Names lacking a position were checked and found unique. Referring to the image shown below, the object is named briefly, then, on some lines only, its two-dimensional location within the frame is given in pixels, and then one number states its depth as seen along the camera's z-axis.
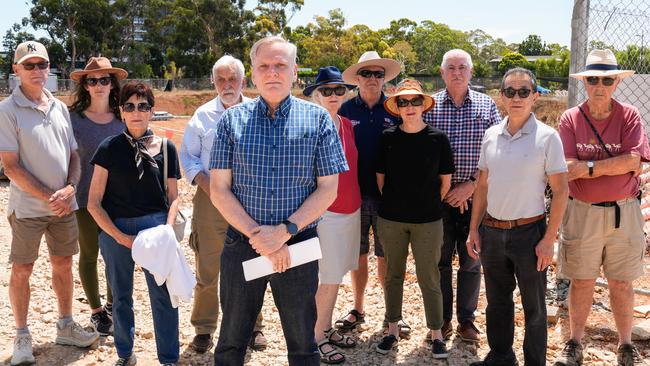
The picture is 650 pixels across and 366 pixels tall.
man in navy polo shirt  4.70
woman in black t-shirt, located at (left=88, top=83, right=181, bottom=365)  3.82
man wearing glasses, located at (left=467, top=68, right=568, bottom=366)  3.72
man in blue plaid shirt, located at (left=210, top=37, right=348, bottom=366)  2.97
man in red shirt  3.99
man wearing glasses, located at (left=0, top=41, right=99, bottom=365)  4.17
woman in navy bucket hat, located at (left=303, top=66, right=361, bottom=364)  4.30
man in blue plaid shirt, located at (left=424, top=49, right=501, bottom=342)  4.62
